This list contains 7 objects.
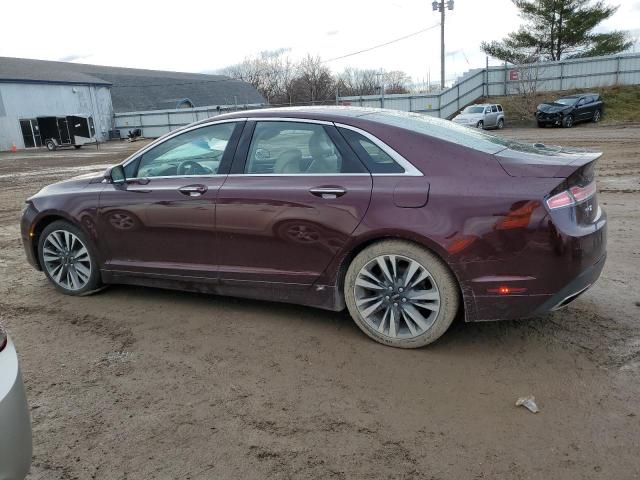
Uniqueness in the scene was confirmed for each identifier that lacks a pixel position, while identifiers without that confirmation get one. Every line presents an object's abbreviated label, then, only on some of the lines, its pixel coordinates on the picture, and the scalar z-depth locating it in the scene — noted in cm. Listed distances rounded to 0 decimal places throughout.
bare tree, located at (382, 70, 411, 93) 5876
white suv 2771
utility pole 3669
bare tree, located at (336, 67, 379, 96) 6197
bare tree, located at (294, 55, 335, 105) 5788
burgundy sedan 328
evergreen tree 3984
